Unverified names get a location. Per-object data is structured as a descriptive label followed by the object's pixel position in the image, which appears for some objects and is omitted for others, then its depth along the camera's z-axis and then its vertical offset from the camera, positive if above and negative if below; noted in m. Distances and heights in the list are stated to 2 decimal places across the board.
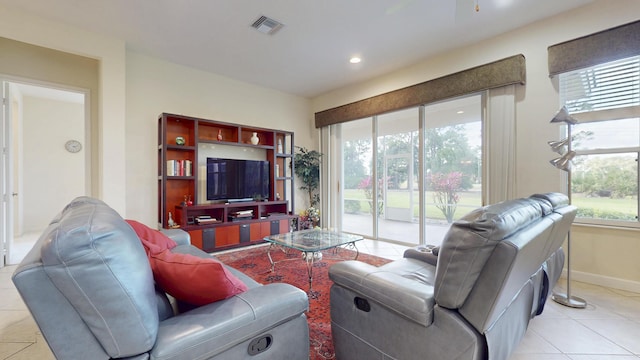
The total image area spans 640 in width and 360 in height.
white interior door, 3.25 +0.03
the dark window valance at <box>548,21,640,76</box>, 2.48 +1.28
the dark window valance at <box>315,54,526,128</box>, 3.14 +1.25
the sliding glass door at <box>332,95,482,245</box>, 3.78 +0.14
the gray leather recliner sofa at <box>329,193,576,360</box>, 1.10 -0.56
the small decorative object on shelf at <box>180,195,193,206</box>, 3.89 -0.32
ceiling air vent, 2.97 +1.76
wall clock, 5.71 +0.73
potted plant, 5.43 +0.18
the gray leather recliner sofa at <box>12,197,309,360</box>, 0.75 -0.38
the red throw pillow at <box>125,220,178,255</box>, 1.85 -0.41
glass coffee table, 2.66 -0.67
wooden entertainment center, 3.78 -0.17
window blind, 2.63 +0.95
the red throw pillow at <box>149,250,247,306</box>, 1.08 -0.41
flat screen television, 4.18 +0.01
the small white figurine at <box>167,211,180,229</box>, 3.74 -0.62
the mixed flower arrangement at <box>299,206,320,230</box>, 5.14 -0.77
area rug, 1.83 -1.06
